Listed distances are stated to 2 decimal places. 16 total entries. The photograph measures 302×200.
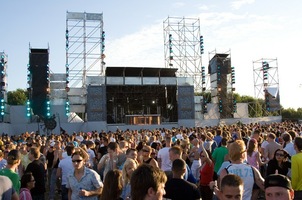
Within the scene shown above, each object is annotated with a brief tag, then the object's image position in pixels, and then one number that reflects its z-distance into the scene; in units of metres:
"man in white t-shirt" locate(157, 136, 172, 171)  8.03
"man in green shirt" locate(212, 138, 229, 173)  8.12
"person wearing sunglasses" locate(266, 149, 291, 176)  6.36
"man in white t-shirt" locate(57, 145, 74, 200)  7.96
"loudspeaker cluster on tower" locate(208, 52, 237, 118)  40.31
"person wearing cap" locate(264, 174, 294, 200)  2.74
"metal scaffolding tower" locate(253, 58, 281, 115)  41.75
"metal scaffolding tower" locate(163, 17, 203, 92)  43.56
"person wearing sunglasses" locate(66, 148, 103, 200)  5.05
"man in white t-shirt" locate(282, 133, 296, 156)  8.00
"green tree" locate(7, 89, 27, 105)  79.50
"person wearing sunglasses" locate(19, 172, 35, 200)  5.74
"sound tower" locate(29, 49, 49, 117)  30.00
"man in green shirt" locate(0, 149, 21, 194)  5.19
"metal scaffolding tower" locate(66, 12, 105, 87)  38.00
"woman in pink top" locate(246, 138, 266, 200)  7.31
